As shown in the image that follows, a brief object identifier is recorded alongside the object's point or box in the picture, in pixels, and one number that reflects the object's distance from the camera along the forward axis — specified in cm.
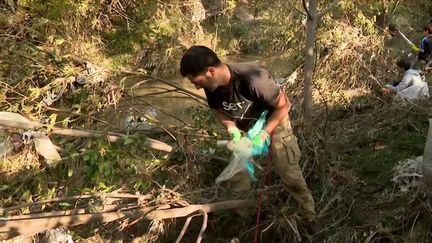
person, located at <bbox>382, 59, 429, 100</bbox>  495
